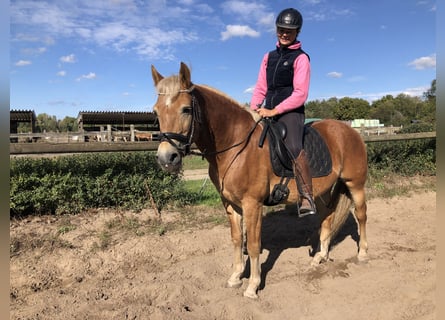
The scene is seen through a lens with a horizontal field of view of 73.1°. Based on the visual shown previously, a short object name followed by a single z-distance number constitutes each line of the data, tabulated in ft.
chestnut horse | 9.27
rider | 11.87
